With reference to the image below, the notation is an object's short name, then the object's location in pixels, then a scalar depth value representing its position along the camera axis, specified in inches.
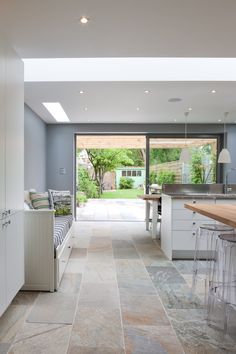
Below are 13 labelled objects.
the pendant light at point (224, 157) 197.0
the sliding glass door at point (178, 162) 285.7
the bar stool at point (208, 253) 113.3
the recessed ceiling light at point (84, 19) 89.2
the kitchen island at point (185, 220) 159.9
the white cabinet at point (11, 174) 90.2
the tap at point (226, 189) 211.6
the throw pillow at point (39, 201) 180.5
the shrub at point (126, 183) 323.3
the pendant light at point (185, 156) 218.5
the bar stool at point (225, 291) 95.0
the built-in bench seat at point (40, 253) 118.1
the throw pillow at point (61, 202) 193.3
